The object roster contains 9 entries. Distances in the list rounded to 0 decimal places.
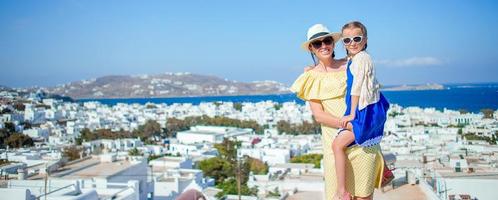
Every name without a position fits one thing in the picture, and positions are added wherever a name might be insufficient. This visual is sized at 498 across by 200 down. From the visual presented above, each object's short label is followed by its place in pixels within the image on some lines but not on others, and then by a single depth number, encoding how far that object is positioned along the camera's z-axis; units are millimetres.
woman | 1782
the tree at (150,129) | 39941
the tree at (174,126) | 43625
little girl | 1711
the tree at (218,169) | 19297
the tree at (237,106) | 73688
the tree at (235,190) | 13042
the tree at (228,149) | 22477
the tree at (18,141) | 27641
